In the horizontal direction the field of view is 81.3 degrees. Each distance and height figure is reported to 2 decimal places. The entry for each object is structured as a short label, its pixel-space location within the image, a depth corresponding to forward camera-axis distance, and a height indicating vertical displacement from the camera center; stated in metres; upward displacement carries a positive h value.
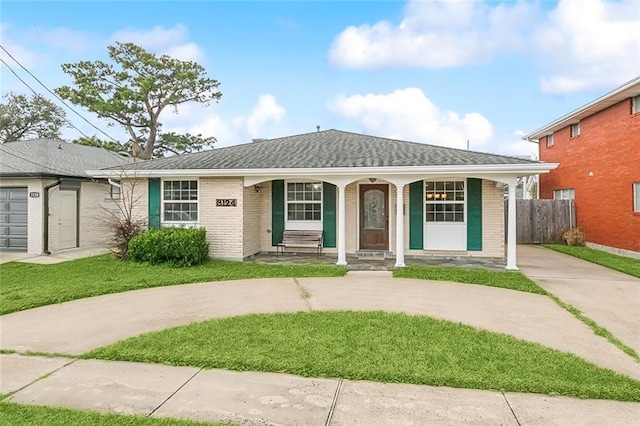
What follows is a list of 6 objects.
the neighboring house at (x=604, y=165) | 11.95 +1.85
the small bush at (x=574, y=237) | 14.73 -0.90
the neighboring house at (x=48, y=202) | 12.53 +0.56
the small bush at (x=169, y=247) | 9.93 -0.81
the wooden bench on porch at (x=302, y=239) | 11.70 -0.73
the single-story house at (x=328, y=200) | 10.45 +0.51
